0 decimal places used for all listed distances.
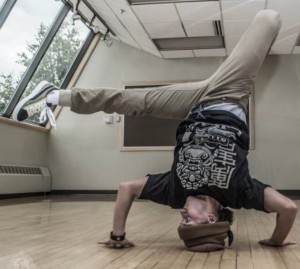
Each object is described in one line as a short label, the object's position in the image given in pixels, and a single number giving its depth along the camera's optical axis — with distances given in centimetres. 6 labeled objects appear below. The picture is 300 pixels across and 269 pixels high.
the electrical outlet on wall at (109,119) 666
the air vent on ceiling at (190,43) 567
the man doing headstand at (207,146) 159
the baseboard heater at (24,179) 540
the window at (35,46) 469
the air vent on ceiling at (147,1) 436
